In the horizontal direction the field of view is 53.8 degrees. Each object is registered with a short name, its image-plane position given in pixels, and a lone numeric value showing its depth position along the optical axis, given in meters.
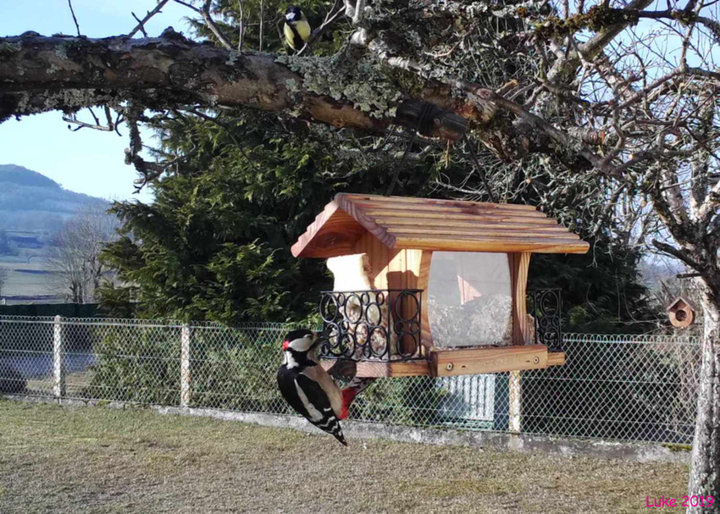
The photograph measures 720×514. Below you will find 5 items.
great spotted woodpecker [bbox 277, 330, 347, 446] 2.69
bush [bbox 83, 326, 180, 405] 9.66
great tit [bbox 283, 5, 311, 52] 5.31
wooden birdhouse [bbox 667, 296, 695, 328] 6.73
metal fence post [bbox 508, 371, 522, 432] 7.79
